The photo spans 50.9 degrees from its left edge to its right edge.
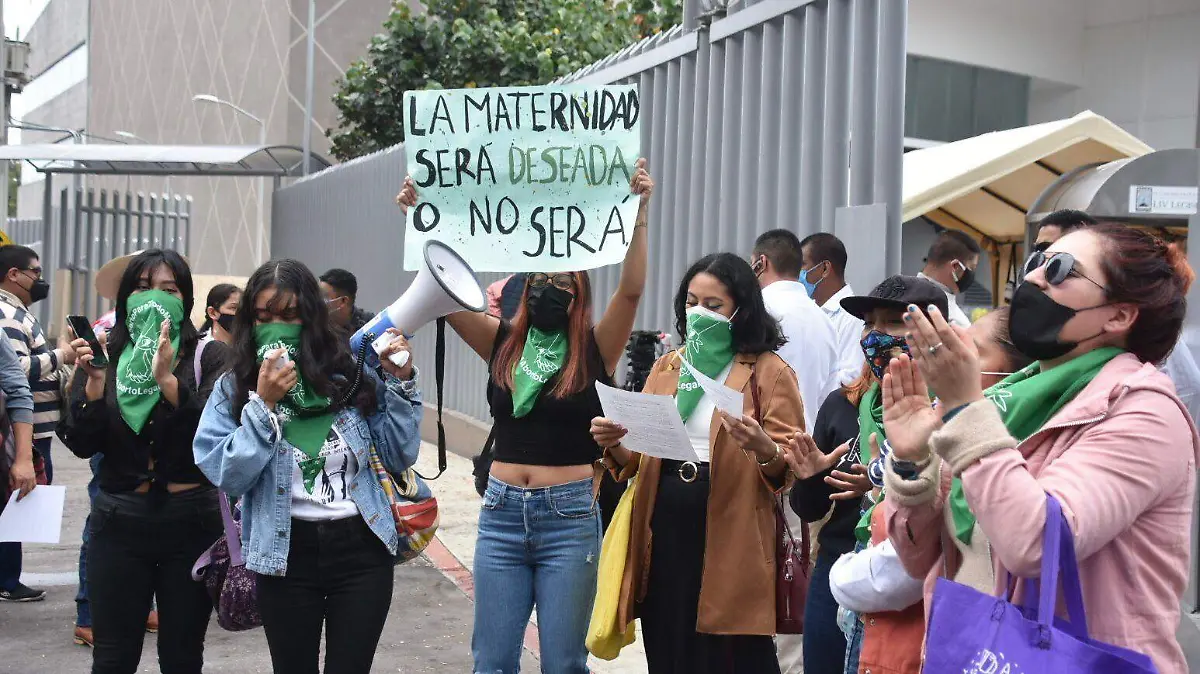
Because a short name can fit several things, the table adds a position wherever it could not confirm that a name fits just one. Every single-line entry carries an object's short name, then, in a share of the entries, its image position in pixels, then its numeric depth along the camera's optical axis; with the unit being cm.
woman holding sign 446
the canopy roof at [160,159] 1820
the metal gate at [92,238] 2184
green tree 2123
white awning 897
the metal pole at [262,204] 2733
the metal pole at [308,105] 2054
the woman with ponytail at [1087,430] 238
